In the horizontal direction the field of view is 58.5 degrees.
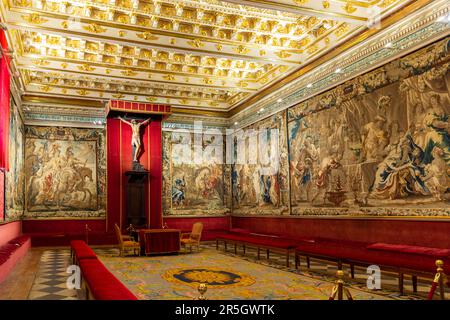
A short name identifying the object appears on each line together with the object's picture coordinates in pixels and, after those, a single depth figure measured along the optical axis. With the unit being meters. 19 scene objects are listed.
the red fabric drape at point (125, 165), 16.12
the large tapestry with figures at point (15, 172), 11.81
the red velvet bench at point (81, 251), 7.59
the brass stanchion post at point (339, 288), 3.50
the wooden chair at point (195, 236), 13.20
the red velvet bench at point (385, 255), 6.69
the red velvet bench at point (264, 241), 10.12
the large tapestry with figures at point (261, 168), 14.05
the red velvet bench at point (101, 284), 4.22
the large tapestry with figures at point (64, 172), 15.66
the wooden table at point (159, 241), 12.52
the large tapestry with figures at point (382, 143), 8.11
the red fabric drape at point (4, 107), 8.76
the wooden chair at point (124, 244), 12.22
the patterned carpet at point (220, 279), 6.79
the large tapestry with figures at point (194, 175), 17.67
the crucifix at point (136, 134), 16.22
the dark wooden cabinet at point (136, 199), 16.16
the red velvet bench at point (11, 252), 7.85
